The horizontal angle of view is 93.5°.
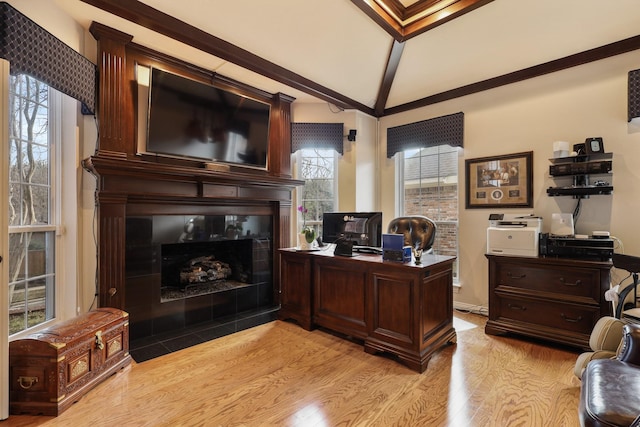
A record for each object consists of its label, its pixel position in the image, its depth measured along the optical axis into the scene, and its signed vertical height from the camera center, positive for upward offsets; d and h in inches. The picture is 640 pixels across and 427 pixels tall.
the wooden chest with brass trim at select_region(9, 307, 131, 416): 71.1 -37.3
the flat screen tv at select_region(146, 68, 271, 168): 113.0 +39.2
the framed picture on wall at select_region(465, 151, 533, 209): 129.2 +15.1
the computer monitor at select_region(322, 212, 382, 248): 117.0 -5.1
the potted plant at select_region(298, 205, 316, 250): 127.1 -9.7
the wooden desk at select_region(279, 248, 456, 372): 91.7 -29.8
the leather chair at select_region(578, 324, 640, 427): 41.7 -27.9
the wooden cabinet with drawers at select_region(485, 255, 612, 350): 98.8 -29.3
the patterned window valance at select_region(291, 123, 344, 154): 162.6 +43.2
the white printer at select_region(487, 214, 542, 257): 111.4 -7.8
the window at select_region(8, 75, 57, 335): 88.6 +2.4
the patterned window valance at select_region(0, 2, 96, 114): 73.5 +43.8
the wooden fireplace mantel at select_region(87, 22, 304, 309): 101.7 +15.9
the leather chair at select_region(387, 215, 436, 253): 128.7 -6.9
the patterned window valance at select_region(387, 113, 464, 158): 147.1 +42.5
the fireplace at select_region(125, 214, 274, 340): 112.0 -24.2
